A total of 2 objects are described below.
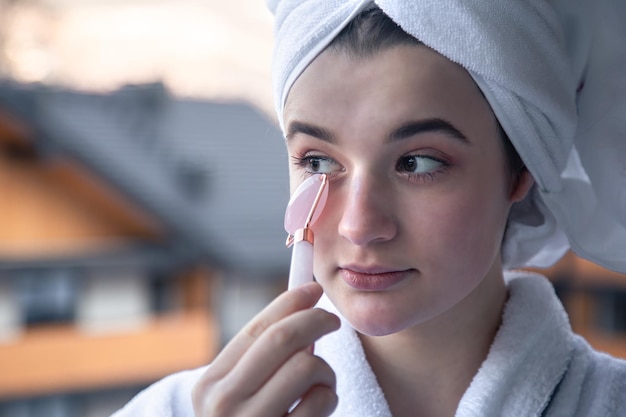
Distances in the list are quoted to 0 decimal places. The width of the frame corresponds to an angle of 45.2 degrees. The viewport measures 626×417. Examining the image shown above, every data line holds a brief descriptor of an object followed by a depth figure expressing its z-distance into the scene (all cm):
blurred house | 334
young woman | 56
